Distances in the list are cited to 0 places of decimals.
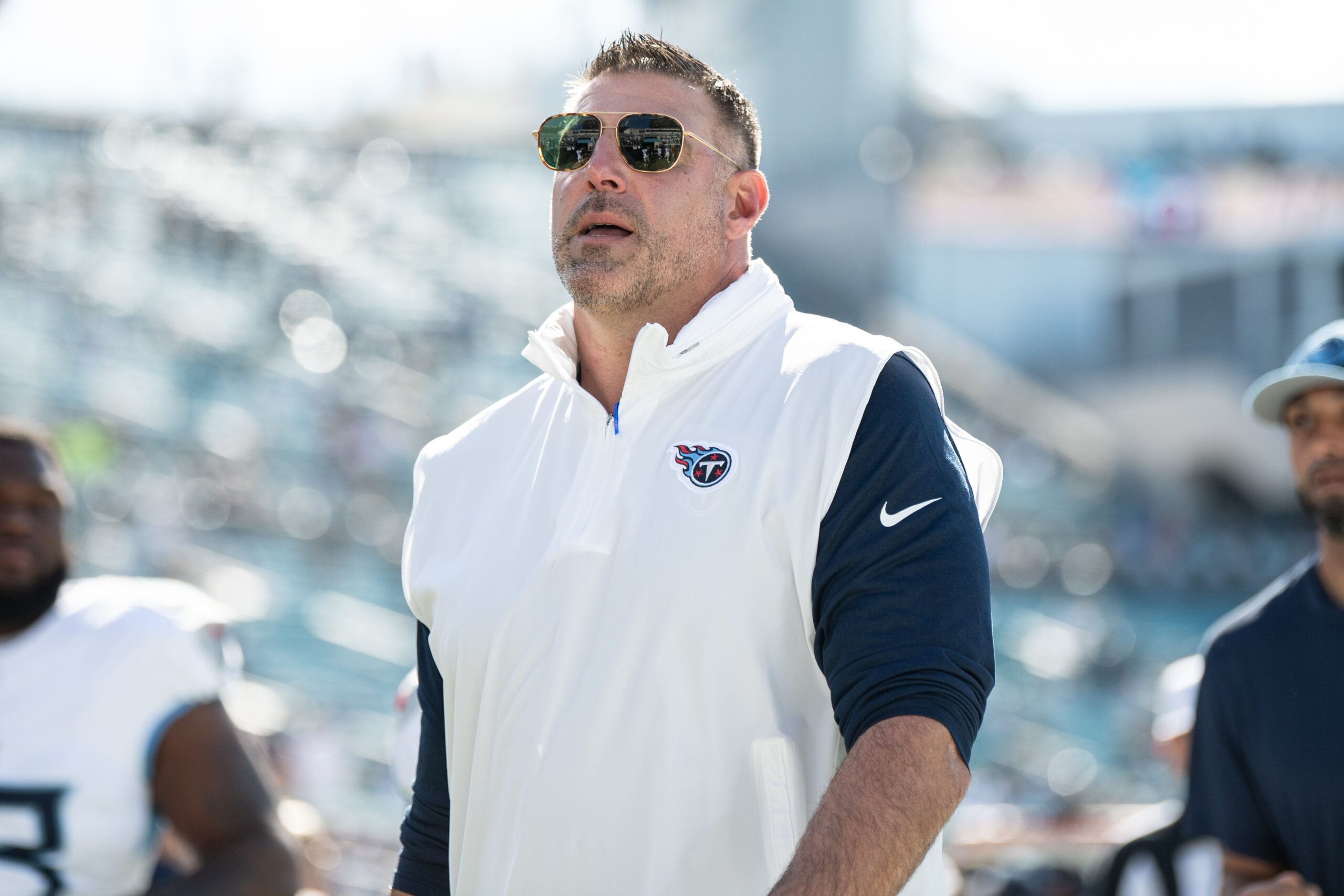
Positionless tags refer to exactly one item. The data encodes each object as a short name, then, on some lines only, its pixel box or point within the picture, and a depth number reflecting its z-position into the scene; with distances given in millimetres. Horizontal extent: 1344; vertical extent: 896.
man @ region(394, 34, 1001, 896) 3160
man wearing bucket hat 5055
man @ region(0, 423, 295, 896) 5594
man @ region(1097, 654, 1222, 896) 6207
